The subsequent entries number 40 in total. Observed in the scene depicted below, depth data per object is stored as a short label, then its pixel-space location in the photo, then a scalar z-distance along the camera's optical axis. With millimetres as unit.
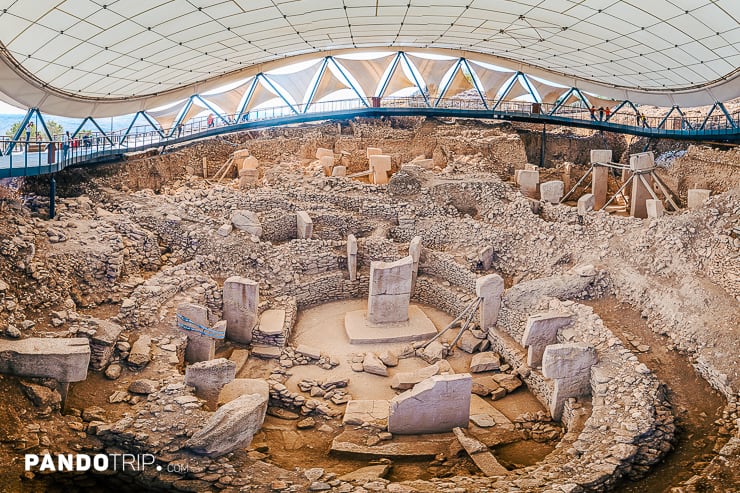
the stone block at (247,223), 16453
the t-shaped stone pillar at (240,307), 13555
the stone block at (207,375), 10453
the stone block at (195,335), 12195
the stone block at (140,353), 10680
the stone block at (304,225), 17141
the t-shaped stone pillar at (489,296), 14184
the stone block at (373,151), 23031
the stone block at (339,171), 20875
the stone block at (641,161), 16672
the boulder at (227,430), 8651
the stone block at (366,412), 10719
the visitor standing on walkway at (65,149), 15802
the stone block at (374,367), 12859
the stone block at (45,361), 9281
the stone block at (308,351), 13261
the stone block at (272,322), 13648
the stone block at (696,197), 15648
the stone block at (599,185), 19328
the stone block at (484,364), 13117
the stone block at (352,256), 16438
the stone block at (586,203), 17111
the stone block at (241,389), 10588
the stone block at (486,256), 16250
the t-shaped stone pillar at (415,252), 16406
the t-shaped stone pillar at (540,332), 12352
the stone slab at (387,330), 14273
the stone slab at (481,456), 9297
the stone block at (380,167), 21672
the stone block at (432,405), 10312
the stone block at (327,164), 21812
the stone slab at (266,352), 13242
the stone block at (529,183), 20016
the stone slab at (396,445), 9812
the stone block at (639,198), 16859
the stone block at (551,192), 18141
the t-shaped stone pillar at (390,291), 14648
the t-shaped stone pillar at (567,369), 10805
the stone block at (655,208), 15195
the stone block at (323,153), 23156
